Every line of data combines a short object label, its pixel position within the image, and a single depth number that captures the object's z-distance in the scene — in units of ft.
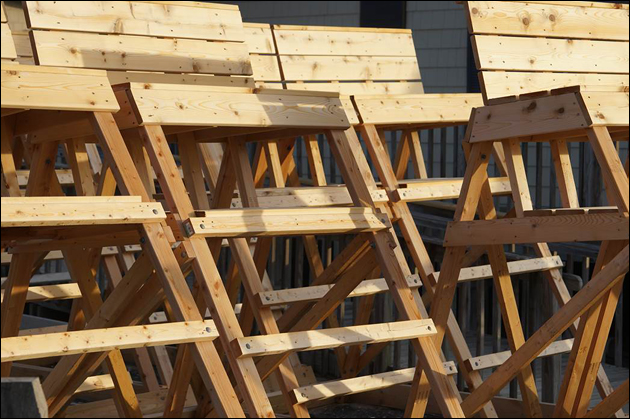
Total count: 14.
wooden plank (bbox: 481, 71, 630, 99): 34.60
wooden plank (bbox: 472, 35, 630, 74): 35.14
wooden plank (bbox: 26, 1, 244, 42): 35.37
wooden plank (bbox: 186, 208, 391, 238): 28.35
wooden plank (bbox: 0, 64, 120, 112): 26.76
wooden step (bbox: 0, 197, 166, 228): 24.85
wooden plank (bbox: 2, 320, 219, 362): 23.84
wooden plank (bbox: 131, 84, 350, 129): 29.40
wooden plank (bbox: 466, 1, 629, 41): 35.40
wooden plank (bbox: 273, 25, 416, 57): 46.26
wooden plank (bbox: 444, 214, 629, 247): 29.14
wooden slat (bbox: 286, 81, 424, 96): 46.50
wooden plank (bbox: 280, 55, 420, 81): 46.19
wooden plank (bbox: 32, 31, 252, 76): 35.09
